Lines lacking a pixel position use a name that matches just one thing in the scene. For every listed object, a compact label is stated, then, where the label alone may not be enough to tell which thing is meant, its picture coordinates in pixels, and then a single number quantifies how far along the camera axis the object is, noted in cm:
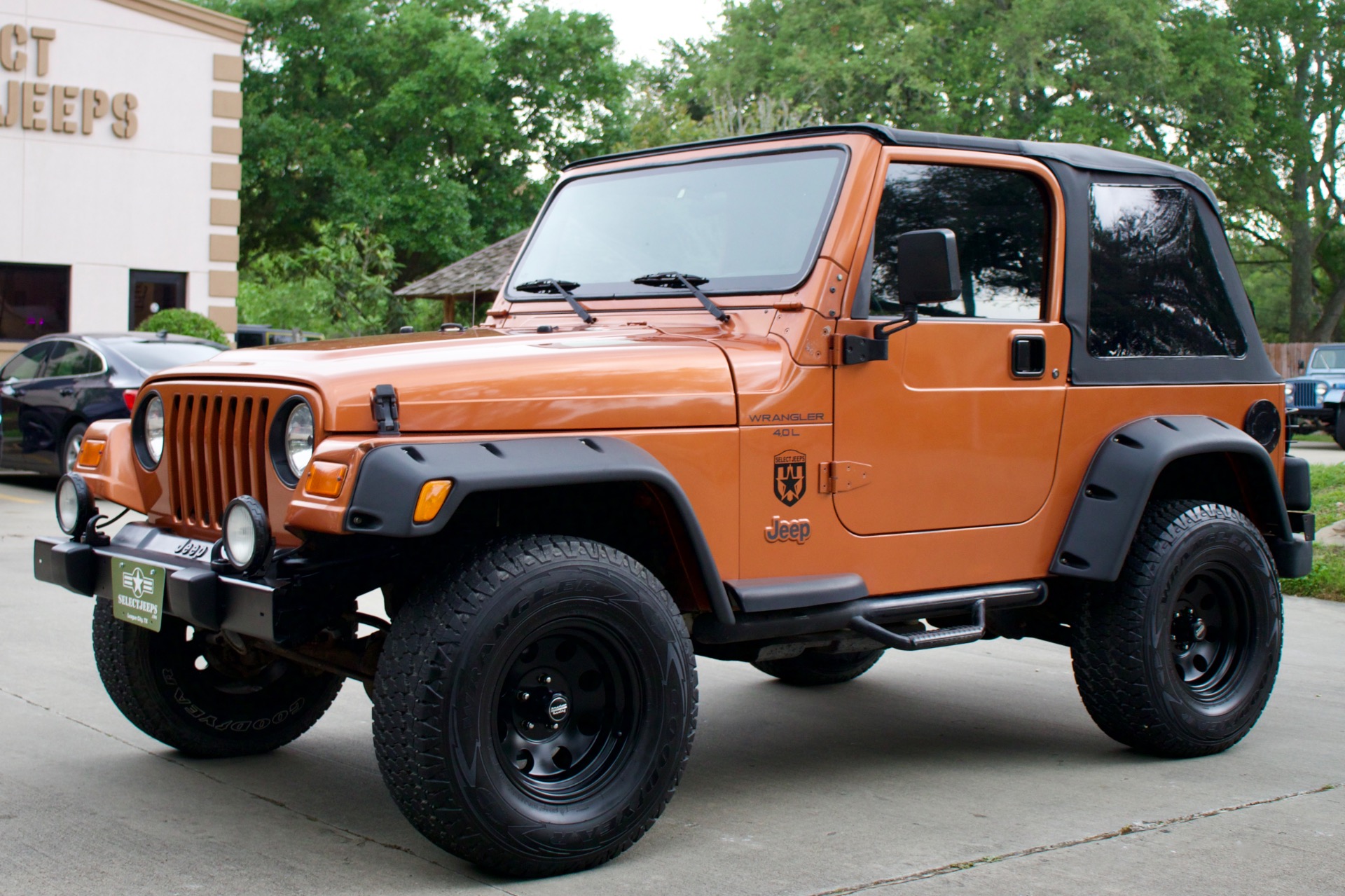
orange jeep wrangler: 368
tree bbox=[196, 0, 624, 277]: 3538
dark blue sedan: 1281
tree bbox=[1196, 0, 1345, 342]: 3859
